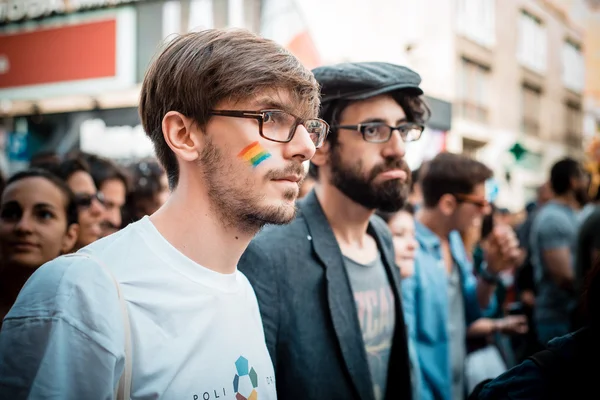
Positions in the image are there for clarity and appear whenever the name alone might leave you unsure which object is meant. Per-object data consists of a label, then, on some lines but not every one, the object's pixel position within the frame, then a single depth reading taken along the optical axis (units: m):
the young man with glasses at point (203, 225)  1.30
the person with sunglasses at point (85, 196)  3.08
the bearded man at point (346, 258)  2.01
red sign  11.96
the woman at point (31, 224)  2.33
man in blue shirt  3.11
